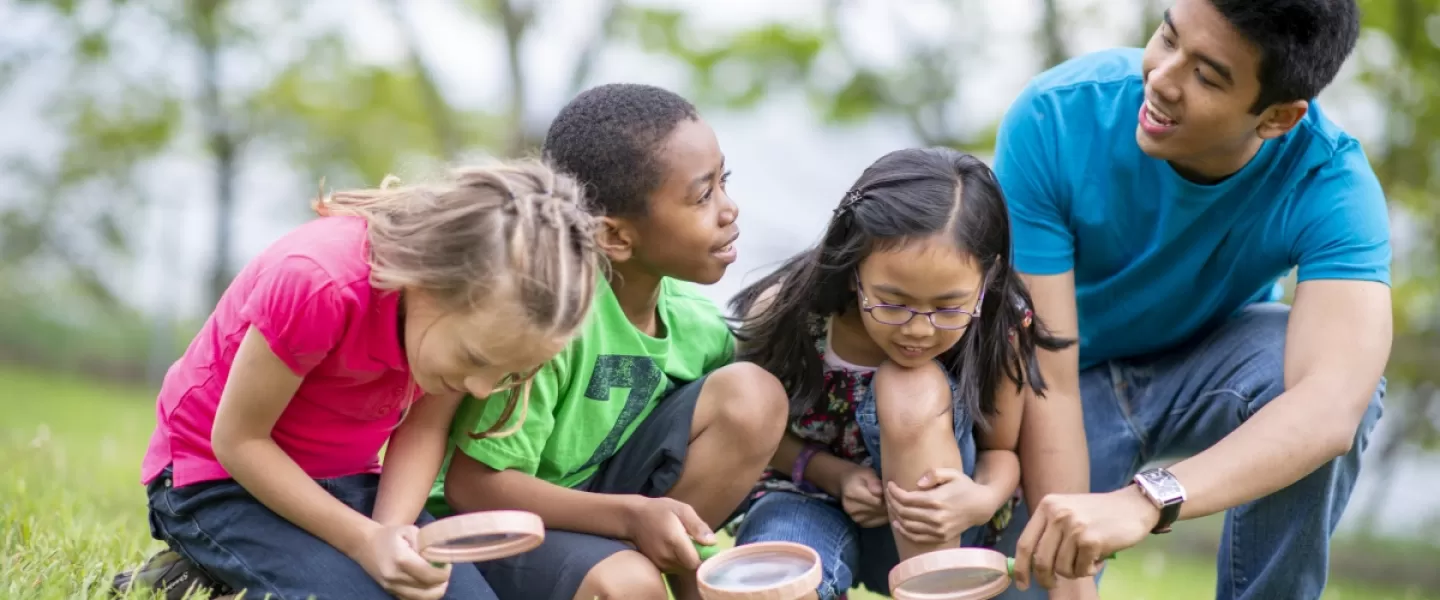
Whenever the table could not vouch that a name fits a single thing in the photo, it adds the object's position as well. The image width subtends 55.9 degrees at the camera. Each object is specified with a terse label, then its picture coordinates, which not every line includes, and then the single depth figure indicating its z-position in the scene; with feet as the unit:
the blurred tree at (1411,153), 31.04
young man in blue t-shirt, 10.32
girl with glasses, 10.22
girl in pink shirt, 8.96
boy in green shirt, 10.09
